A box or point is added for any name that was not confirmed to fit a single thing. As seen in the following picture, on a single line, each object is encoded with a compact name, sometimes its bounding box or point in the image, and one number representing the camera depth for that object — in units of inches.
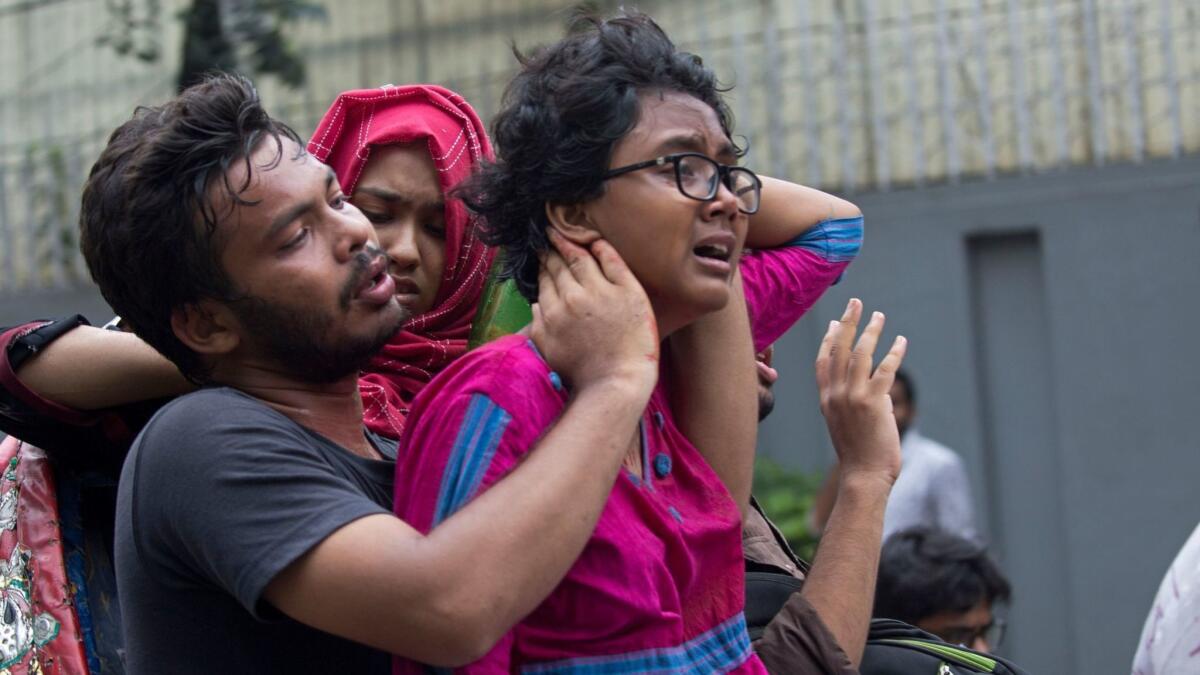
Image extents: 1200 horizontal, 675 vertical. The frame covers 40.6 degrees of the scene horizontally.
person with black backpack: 85.6
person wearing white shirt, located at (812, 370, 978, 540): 253.4
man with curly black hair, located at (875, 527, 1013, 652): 158.9
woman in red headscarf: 102.2
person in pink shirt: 75.3
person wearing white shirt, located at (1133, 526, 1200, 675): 114.7
